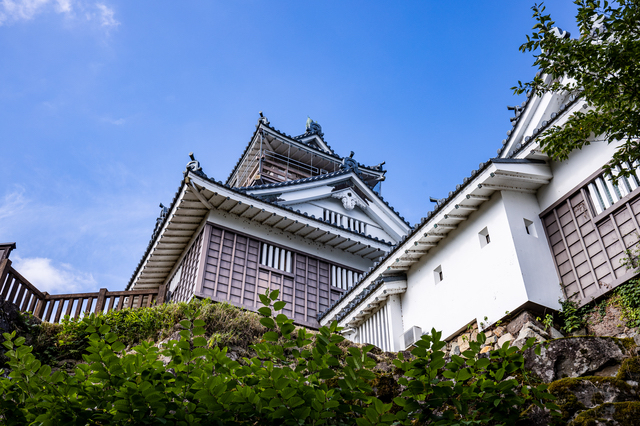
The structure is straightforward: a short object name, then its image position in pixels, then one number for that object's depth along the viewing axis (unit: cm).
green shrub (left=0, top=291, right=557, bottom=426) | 491
